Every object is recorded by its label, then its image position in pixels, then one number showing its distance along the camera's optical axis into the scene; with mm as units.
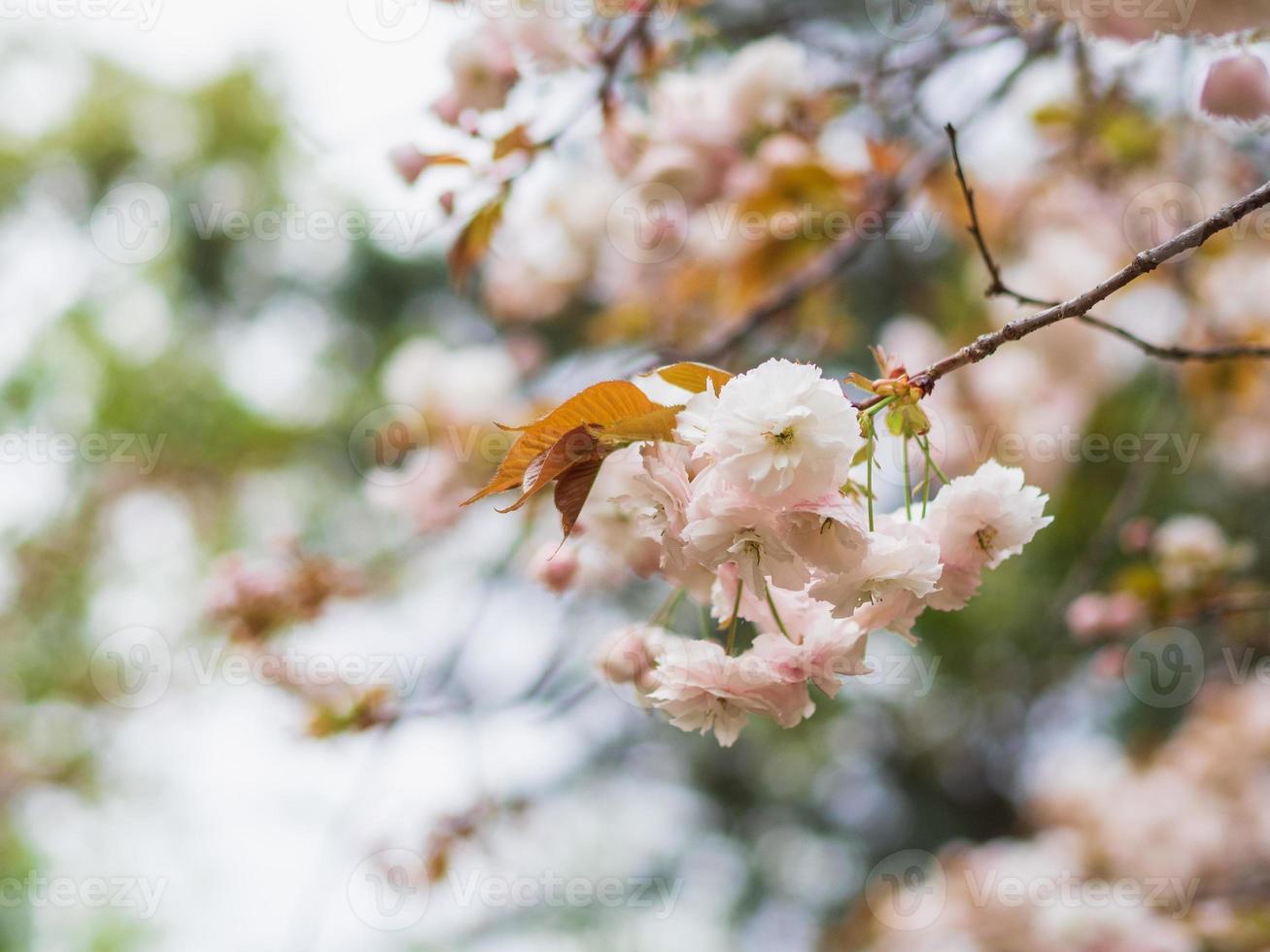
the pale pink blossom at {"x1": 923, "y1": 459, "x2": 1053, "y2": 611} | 925
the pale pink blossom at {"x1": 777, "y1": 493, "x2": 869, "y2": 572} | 908
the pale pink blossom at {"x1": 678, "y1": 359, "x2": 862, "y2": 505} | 902
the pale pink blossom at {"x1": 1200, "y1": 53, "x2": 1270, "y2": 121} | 1003
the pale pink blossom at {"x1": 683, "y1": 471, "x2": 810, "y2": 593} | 909
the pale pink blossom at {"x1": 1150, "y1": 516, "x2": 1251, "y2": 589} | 1521
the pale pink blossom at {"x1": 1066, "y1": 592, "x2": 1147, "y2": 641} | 1533
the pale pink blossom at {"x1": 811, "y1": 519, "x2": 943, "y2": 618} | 913
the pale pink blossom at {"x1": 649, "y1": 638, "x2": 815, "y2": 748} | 936
